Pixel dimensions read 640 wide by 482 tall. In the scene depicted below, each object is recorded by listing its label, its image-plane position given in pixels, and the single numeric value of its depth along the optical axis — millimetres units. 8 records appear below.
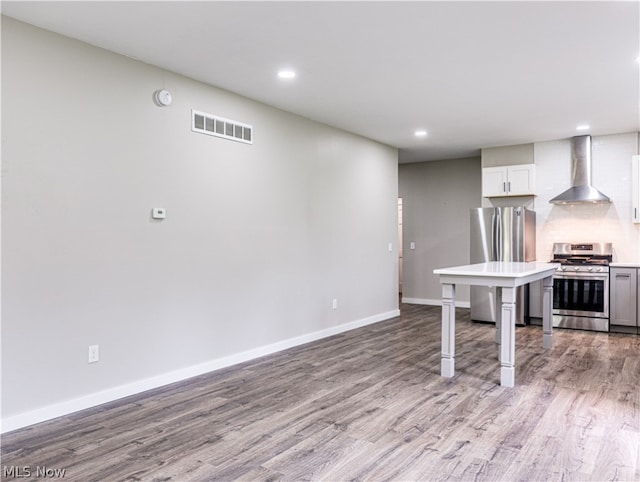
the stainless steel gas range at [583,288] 5902
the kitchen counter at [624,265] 5716
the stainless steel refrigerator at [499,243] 6211
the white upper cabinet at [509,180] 6582
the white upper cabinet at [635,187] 5867
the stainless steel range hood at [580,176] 6117
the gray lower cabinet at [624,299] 5719
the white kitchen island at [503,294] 3691
